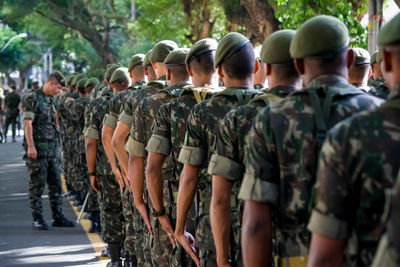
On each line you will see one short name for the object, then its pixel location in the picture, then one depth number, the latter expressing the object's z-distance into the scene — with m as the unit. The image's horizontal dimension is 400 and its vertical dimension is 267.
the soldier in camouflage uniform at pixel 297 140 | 2.89
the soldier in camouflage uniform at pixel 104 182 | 7.91
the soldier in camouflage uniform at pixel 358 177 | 2.32
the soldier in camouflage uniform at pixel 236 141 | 3.42
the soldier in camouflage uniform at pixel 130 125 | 6.09
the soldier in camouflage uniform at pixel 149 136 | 5.32
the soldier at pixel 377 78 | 5.64
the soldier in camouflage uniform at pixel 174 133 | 4.70
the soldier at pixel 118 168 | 7.19
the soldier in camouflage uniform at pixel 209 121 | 4.04
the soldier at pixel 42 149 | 10.27
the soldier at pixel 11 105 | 27.06
